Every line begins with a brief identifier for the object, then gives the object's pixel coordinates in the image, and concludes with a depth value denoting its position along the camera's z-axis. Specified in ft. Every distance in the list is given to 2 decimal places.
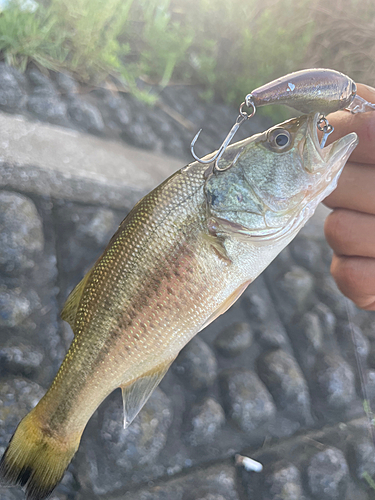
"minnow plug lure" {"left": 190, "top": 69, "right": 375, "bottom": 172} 0.52
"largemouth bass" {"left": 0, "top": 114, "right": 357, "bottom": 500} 0.61
